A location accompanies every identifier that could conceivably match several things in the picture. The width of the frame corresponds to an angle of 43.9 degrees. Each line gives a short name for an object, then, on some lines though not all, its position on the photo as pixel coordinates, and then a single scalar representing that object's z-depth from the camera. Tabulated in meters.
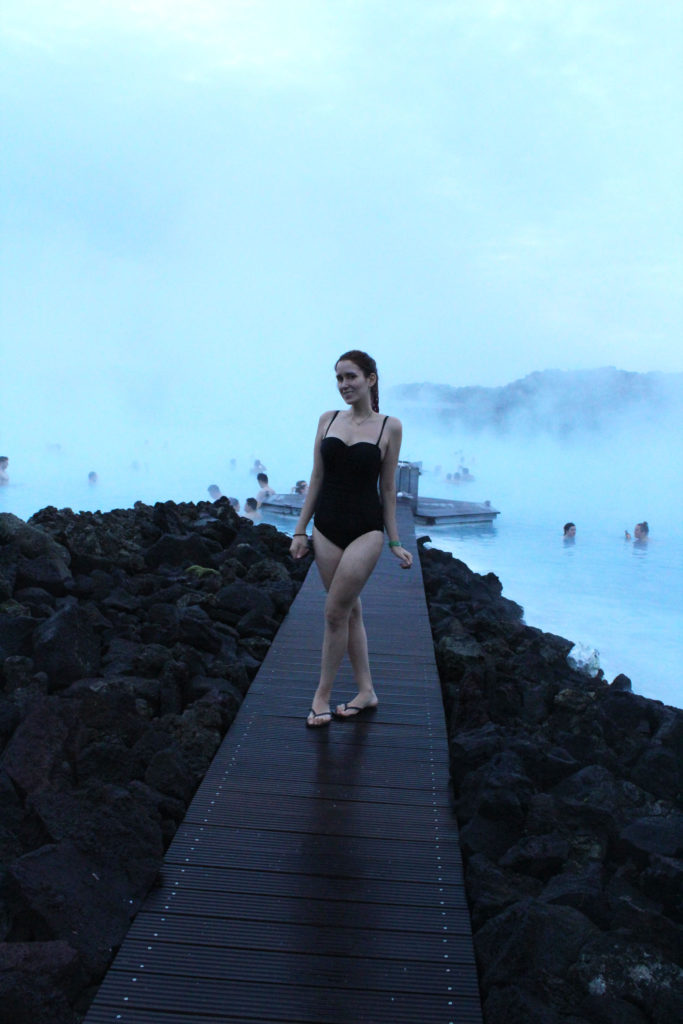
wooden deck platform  16.66
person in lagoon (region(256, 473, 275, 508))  17.73
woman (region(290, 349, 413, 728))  3.78
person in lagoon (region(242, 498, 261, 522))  16.55
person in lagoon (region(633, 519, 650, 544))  18.45
